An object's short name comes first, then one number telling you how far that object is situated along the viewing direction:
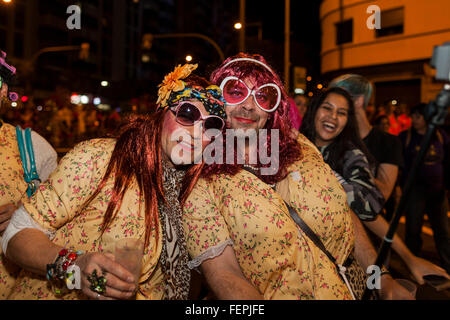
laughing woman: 2.70
